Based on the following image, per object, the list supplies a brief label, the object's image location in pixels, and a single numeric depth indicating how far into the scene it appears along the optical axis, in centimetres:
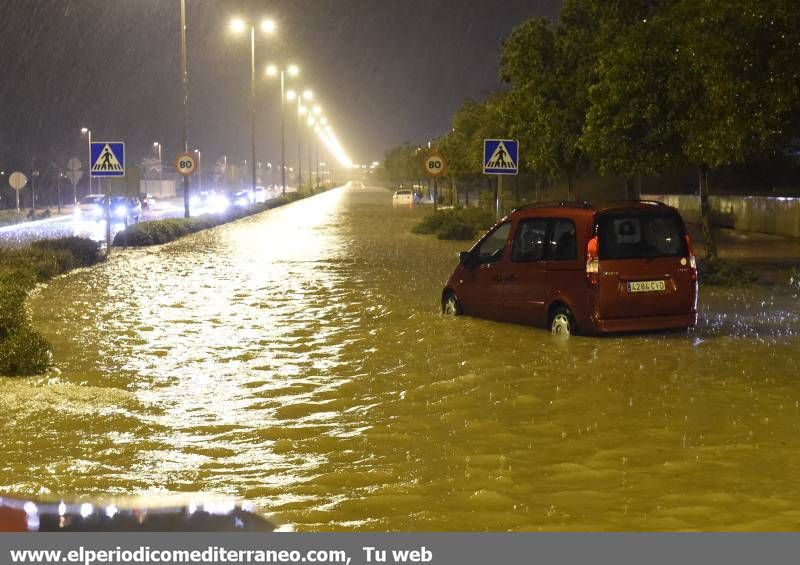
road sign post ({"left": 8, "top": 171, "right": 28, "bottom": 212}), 6000
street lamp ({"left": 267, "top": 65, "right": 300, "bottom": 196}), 8000
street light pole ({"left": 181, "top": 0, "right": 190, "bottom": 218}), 4456
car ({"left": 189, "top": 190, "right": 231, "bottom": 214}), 8017
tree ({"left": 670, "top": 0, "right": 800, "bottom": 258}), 1856
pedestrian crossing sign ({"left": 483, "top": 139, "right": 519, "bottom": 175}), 2225
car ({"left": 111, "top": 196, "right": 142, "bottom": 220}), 5542
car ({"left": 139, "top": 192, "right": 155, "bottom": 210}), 7838
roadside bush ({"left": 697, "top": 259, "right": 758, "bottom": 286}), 2080
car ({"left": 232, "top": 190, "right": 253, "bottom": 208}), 8781
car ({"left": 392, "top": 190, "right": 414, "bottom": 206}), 8081
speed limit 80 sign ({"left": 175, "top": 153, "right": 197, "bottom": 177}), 4297
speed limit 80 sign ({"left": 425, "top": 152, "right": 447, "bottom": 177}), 3716
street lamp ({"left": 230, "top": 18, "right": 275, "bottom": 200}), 5488
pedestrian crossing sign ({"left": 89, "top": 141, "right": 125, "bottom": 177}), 2833
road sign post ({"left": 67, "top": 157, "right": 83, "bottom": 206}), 7302
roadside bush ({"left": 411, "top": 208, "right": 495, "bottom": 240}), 3819
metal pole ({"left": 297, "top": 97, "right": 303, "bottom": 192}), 10539
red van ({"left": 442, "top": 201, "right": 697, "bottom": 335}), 1355
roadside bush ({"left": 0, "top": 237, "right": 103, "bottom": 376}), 1183
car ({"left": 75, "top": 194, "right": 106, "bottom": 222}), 5870
